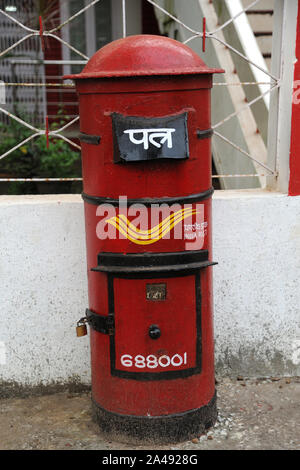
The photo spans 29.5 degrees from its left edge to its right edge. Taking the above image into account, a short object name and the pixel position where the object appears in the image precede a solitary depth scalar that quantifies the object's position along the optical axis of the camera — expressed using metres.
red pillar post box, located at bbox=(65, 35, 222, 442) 2.84
